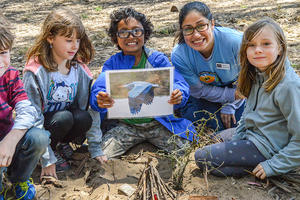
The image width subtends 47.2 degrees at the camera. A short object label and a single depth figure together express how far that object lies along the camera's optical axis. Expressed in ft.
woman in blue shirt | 9.70
